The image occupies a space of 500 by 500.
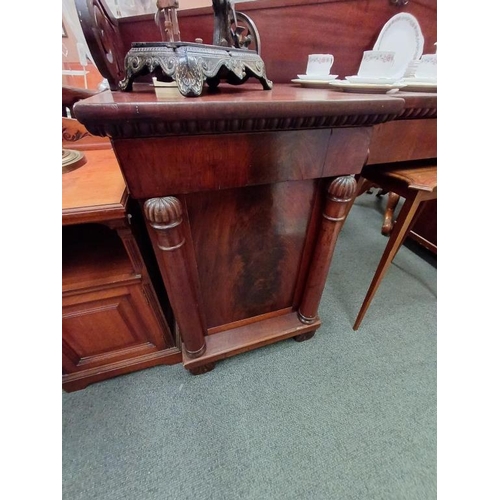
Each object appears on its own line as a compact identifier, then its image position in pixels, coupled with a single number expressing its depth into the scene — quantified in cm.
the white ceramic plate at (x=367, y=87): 56
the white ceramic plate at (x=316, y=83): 66
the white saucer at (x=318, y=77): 69
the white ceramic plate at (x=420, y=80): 69
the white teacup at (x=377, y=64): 57
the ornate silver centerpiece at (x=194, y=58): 42
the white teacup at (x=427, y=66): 73
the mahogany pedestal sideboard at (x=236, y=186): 37
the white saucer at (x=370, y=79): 57
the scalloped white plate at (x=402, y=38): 82
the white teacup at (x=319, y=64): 69
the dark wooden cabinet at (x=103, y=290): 52
